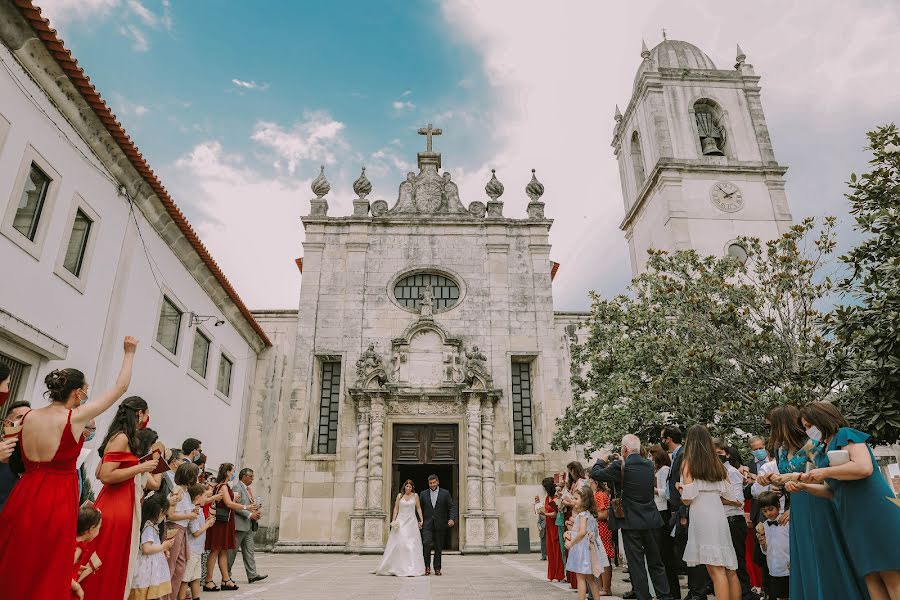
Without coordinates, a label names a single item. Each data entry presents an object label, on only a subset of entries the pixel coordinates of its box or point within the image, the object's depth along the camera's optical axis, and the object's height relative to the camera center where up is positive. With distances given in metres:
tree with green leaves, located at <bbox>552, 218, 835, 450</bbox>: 10.52 +2.84
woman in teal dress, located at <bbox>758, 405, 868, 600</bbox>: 3.82 -0.30
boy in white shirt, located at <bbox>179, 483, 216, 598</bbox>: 6.46 -0.48
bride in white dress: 9.91 -0.78
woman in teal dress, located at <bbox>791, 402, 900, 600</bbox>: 3.56 -0.11
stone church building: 16.08 +4.62
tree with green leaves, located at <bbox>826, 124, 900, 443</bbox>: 6.69 +2.15
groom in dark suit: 10.20 -0.33
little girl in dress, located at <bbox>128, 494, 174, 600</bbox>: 5.05 -0.53
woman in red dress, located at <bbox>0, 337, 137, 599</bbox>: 3.26 +0.02
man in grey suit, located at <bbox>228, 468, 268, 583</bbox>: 8.47 -0.34
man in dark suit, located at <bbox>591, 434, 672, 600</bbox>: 5.98 -0.17
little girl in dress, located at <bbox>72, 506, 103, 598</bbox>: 3.94 -0.25
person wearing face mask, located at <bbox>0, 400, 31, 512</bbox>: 3.91 +0.16
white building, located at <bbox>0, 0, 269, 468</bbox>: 7.39 +4.18
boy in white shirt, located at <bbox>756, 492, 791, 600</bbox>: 5.55 -0.49
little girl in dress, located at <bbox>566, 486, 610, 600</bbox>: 6.27 -0.54
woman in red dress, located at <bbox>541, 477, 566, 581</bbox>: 8.82 -0.81
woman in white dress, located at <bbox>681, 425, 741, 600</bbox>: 4.98 -0.14
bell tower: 20.97 +12.96
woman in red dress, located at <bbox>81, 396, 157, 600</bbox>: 4.05 -0.02
